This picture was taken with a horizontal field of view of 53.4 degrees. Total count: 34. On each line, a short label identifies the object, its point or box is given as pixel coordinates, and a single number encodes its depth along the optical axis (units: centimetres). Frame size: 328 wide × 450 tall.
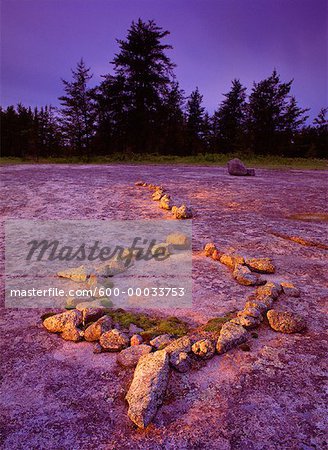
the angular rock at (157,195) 669
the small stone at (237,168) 1162
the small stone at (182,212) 539
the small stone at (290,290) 286
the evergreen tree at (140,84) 2598
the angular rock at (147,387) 158
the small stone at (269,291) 278
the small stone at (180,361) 192
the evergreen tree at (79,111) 2652
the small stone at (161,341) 215
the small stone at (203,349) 204
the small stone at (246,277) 308
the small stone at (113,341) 214
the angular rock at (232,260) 347
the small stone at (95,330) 224
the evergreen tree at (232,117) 3444
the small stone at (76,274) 320
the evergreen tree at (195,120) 3575
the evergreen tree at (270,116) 3117
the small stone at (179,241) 402
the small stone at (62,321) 233
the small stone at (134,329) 235
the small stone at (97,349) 213
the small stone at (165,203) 596
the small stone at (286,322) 231
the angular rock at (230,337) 211
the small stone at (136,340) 219
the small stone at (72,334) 225
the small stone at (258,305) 252
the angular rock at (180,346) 203
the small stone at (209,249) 379
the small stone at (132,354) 200
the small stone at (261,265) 338
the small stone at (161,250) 382
